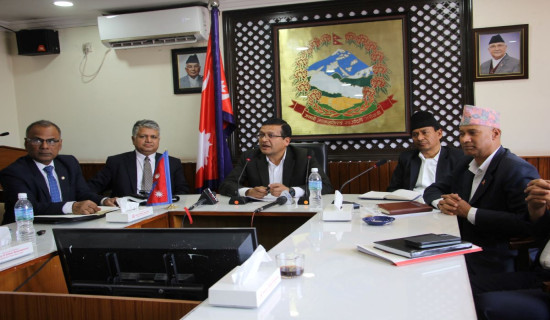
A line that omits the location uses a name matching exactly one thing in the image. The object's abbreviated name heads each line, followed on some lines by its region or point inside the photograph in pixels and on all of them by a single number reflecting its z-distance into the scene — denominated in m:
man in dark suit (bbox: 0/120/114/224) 2.47
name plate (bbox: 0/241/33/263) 1.58
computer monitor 1.17
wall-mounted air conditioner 4.13
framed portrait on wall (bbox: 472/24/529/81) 3.63
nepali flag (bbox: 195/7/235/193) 3.91
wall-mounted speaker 4.53
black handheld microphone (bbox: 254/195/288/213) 2.52
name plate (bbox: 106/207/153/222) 2.21
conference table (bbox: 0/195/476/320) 1.00
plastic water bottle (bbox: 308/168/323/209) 2.50
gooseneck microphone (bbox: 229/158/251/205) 2.68
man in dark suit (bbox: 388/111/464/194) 3.03
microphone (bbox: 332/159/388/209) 2.35
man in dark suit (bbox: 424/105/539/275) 1.93
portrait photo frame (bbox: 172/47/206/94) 4.32
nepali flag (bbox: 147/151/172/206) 2.69
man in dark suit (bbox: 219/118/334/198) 3.08
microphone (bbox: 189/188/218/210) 2.70
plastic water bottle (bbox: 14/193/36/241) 1.99
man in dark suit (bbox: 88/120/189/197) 3.30
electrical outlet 4.61
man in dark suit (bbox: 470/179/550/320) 1.56
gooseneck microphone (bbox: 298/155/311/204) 2.56
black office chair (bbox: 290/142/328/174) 3.25
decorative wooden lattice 3.79
